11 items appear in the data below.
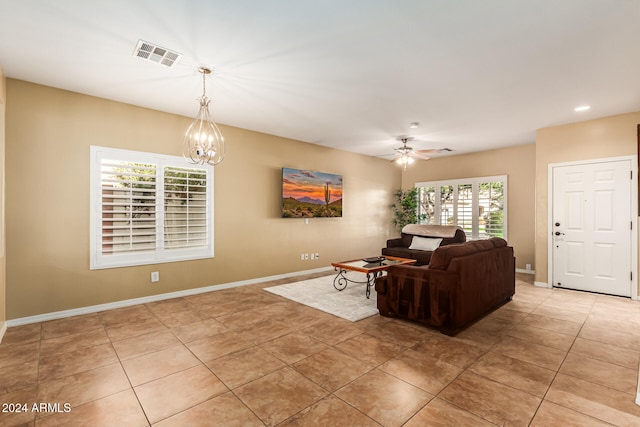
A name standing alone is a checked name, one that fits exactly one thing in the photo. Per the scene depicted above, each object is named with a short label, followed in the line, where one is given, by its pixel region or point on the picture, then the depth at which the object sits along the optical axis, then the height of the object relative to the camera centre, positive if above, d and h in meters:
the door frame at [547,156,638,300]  4.35 +0.00
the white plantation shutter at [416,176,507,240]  6.78 +0.28
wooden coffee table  4.29 -0.76
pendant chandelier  3.39 +1.14
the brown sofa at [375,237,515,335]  3.15 -0.80
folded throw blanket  6.42 -0.30
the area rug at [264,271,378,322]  3.86 -1.21
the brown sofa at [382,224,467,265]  6.17 -0.48
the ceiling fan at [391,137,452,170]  5.41 +1.12
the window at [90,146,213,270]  3.93 +0.08
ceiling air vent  2.71 +1.50
